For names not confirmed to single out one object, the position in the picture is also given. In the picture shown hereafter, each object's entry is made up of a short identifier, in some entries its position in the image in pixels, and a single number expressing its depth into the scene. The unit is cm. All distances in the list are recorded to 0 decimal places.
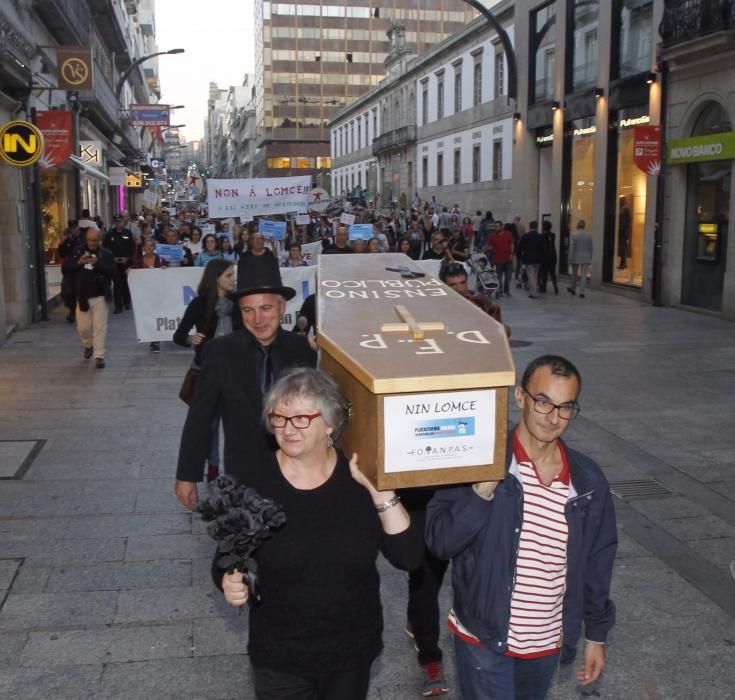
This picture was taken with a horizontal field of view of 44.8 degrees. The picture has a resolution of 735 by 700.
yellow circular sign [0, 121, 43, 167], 1361
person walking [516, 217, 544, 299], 2075
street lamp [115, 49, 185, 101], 2920
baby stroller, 1855
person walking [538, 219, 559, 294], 2105
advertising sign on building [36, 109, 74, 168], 1633
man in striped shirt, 288
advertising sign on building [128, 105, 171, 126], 3459
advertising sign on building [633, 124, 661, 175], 1806
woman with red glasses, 275
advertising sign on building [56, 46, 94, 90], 1747
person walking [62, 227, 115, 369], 1196
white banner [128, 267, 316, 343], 1359
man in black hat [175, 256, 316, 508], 418
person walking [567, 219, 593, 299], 2052
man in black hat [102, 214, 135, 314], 1806
